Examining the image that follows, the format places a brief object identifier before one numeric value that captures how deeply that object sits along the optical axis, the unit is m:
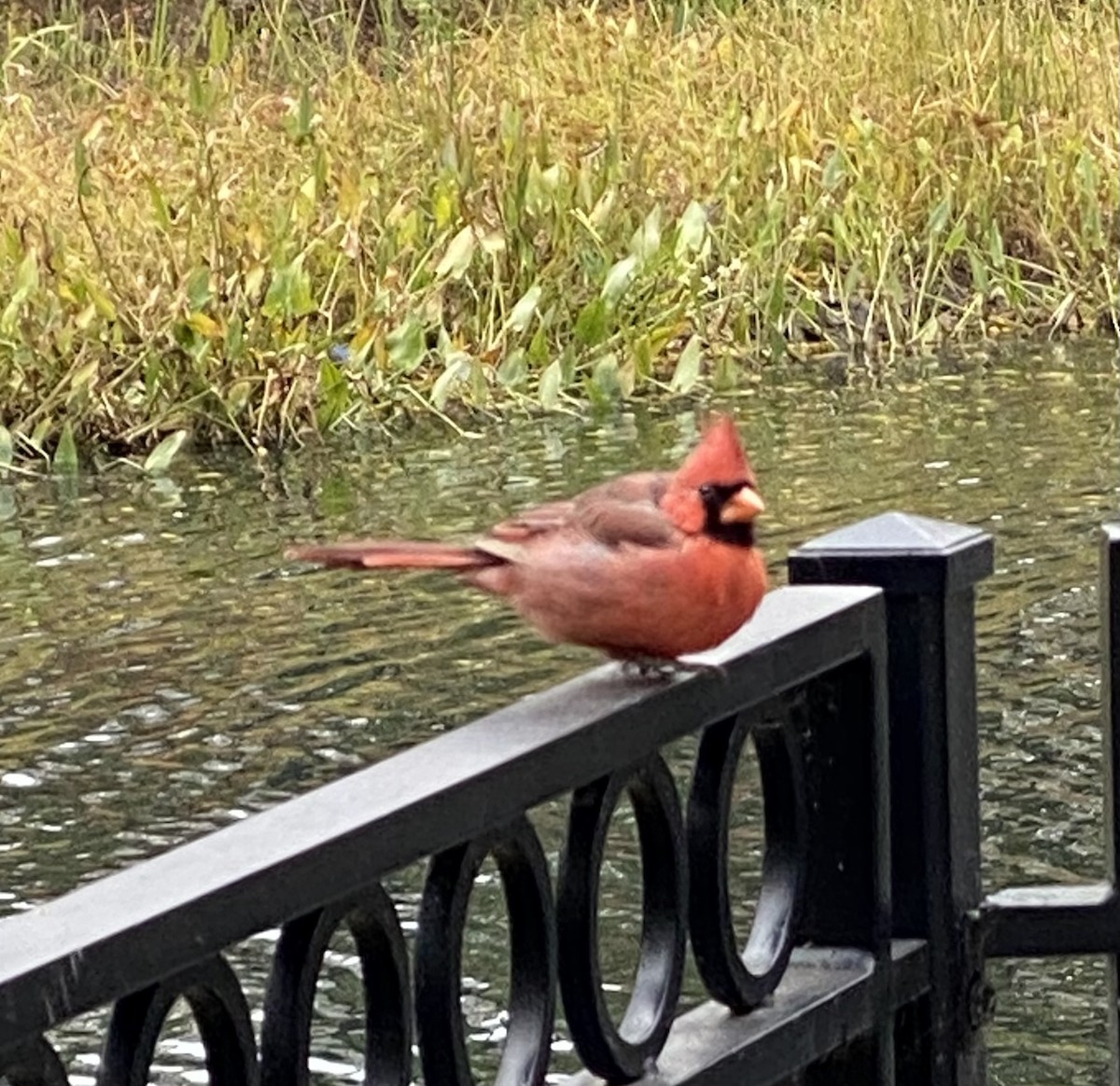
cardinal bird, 1.77
